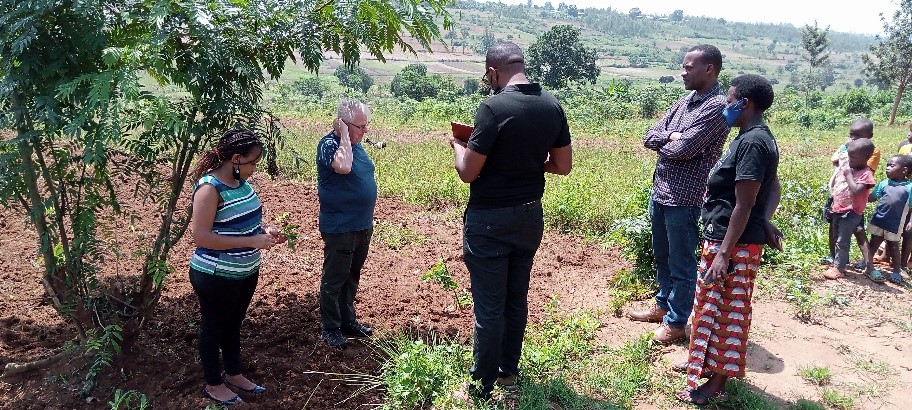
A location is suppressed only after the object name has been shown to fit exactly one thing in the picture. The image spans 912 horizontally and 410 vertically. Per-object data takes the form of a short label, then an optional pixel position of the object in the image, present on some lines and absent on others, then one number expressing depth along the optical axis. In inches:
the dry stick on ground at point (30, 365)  134.6
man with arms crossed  148.5
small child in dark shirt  220.1
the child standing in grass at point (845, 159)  217.2
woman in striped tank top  116.9
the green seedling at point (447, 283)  168.7
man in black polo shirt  112.6
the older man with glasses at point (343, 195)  142.9
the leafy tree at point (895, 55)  948.6
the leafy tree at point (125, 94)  108.8
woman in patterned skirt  121.6
